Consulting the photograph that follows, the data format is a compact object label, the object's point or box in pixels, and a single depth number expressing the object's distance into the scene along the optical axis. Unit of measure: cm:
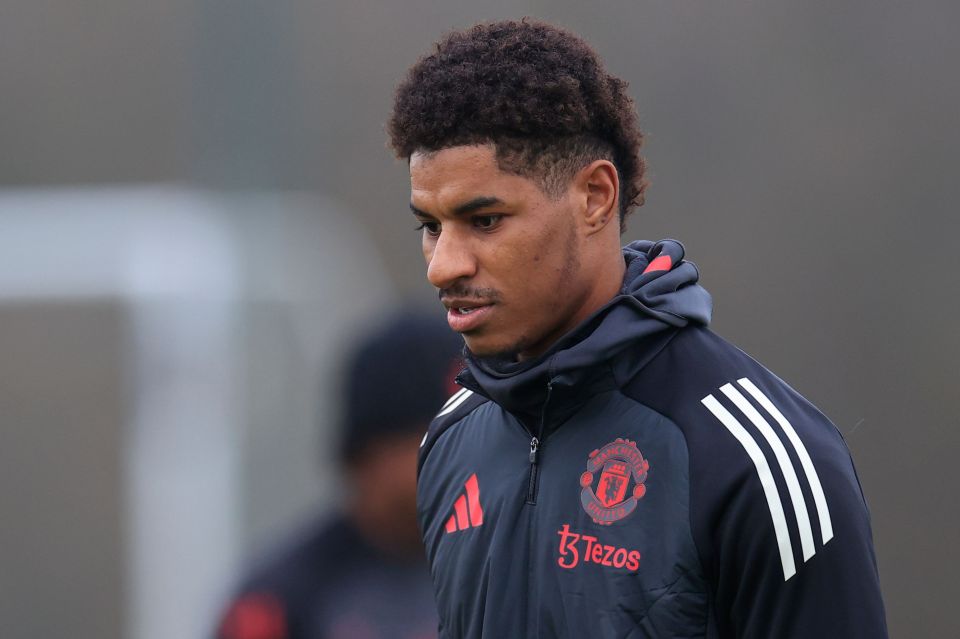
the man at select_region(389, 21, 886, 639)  886
